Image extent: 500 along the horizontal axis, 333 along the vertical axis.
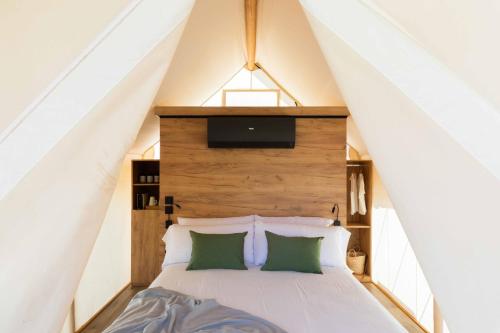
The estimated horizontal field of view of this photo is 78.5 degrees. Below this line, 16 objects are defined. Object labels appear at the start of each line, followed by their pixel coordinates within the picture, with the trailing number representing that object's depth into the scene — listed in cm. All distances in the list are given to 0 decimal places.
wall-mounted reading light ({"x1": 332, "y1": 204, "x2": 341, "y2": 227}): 341
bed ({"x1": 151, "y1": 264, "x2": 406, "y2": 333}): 173
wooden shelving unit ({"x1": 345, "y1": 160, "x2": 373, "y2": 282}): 436
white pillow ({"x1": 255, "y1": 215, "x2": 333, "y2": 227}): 319
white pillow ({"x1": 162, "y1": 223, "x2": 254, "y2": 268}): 288
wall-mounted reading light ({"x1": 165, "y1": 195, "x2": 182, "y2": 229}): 340
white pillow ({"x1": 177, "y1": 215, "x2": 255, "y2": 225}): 319
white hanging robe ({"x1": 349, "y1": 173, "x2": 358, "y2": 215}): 429
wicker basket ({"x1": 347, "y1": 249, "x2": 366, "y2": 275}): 433
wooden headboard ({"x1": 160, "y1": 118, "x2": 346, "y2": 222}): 341
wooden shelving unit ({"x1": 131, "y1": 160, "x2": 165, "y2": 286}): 409
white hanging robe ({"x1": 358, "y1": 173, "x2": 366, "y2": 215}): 427
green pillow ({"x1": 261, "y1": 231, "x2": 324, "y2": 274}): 265
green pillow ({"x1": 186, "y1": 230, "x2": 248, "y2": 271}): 266
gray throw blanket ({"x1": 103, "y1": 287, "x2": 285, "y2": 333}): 161
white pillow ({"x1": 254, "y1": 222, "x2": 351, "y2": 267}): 287
